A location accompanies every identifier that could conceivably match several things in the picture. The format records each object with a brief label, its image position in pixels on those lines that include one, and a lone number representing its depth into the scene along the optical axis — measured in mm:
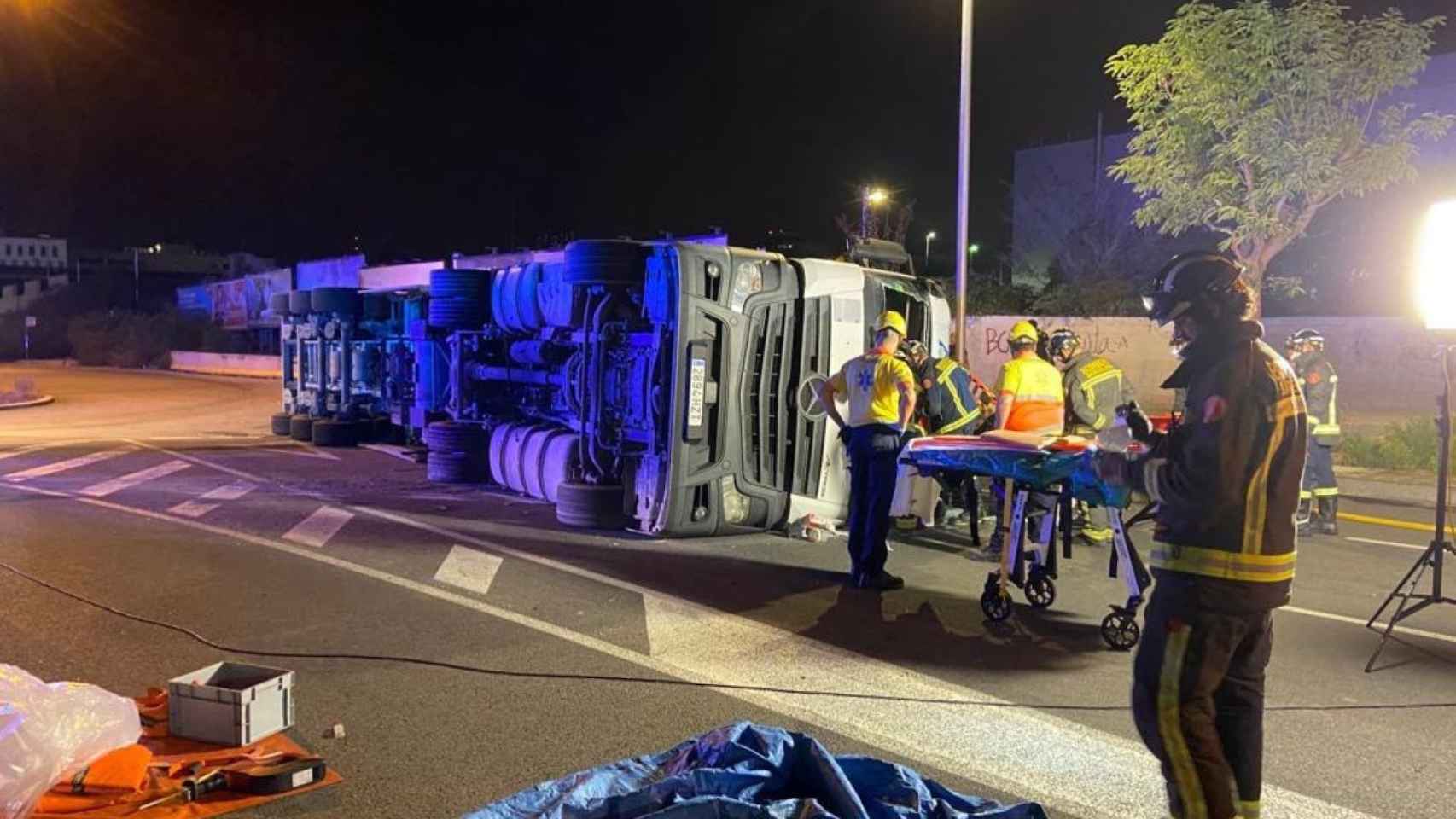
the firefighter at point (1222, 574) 3293
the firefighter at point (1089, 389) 8875
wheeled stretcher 6105
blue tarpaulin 3463
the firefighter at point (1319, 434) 10094
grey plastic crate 4543
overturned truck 9141
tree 15219
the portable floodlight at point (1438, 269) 6543
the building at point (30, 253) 92625
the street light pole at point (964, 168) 13828
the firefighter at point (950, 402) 9789
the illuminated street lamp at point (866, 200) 27250
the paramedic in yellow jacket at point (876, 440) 7570
